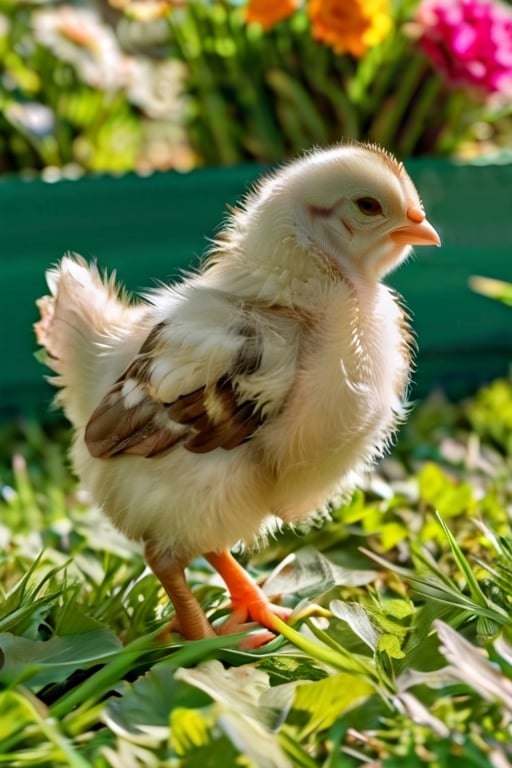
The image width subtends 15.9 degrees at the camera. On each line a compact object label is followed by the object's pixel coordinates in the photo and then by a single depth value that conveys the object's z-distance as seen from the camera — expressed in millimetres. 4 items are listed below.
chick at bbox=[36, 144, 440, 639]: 474
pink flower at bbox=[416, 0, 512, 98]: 774
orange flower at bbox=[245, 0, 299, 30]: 763
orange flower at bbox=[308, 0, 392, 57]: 754
